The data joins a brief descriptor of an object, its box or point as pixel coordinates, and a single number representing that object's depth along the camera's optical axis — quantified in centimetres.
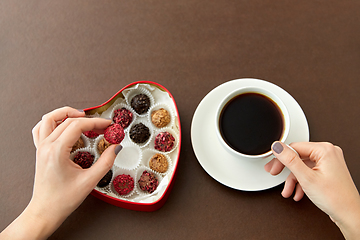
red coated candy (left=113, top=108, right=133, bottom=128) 70
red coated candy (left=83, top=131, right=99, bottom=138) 71
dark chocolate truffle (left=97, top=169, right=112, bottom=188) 69
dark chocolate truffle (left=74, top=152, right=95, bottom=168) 68
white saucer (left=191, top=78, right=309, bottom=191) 68
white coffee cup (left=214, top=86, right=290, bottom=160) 64
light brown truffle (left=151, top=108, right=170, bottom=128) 70
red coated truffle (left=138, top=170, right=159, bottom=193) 69
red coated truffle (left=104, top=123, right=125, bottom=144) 67
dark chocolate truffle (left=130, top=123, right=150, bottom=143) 70
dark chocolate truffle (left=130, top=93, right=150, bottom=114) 71
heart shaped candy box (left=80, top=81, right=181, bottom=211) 69
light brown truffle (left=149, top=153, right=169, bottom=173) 70
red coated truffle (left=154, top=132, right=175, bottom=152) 70
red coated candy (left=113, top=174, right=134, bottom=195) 69
